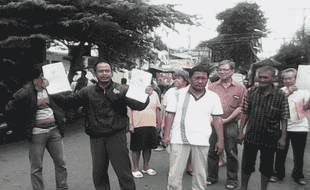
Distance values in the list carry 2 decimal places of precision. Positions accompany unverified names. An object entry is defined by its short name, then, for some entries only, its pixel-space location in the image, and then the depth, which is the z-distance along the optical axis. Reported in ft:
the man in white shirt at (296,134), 14.15
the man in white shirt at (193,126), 10.59
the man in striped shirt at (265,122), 11.32
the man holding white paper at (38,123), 11.16
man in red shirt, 13.73
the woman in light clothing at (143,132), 14.88
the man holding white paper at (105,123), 9.98
